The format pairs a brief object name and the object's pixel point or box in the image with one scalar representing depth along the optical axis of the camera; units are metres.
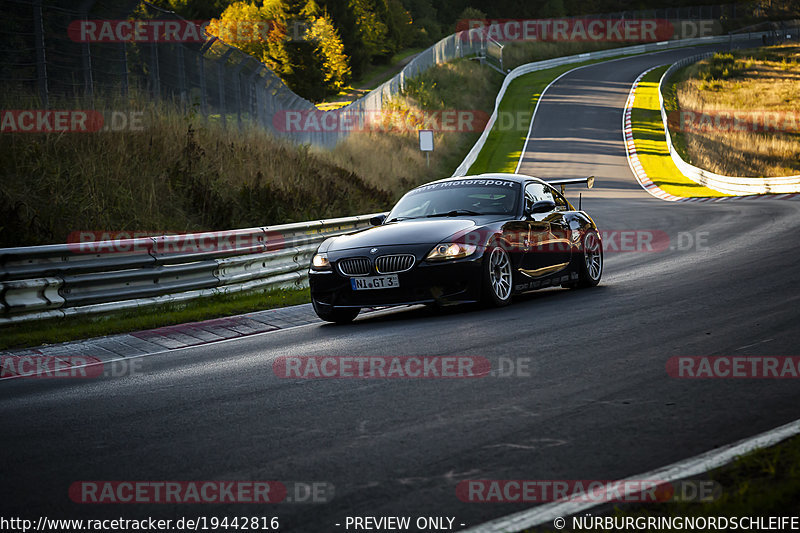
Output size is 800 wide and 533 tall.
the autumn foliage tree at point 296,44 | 75.69
